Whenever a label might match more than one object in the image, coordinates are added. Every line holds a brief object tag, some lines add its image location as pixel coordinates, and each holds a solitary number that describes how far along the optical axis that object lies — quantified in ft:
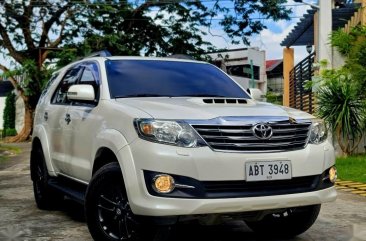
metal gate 52.82
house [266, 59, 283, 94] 171.01
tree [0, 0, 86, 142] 81.15
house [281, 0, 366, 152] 45.34
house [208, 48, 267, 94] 154.92
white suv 11.82
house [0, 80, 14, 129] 128.53
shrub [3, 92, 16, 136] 114.21
